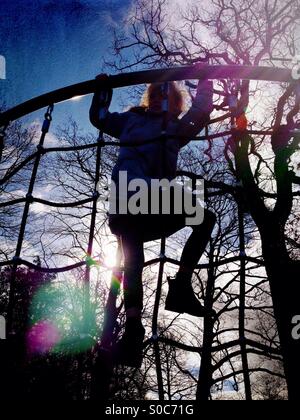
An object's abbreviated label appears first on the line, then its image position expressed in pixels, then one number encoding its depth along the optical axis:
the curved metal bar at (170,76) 1.90
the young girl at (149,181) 1.65
